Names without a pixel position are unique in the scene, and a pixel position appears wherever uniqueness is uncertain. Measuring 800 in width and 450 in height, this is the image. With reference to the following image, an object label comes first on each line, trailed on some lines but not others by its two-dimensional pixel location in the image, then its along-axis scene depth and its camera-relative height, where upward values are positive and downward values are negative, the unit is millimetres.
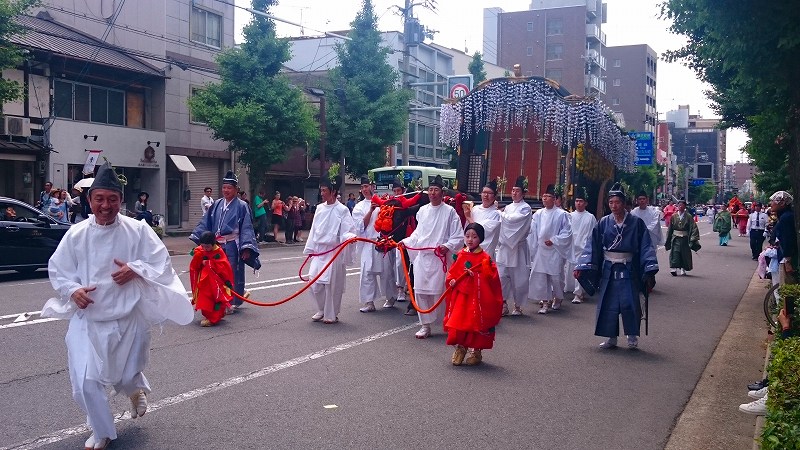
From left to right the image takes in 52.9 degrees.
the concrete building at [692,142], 108812 +7530
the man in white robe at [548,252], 12047 -904
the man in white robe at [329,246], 10023 -743
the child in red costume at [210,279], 9547 -1125
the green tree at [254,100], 26156 +2919
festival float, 15305 +1152
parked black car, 13898 -928
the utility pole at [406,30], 29406 +5848
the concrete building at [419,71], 44875 +6755
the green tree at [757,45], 7066 +1412
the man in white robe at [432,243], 9289 -614
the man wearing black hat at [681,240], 17766 -981
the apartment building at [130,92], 23391 +2941
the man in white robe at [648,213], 15266 -347
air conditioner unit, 21891 +1574
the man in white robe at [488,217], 10734 -335
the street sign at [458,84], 28266 +4087
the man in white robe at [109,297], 4918 -718
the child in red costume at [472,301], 7629 -1052
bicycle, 9602 -1343
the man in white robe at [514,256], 11578 -918
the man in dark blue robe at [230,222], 10422 -464
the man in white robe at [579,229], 13609 -601
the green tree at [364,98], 32281 +3714
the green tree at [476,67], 41094 +6369
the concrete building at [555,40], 66938 +13064
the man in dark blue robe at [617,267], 8648 -795
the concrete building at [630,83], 80750 +11325
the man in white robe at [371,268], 11148 -1106
